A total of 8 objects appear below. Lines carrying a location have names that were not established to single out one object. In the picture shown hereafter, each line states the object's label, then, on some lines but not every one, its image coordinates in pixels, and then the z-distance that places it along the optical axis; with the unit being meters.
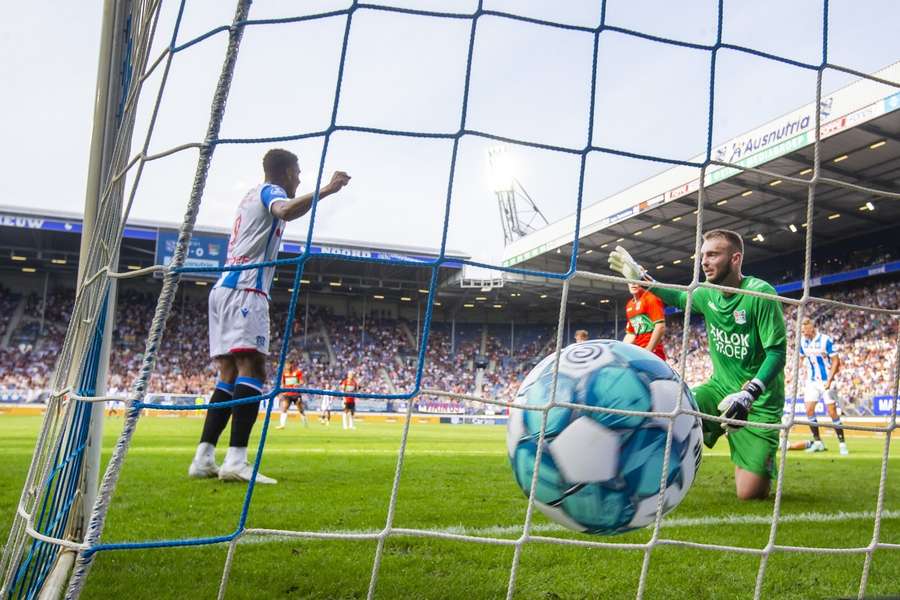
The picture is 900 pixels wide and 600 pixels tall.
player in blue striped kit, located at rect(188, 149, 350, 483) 3.70
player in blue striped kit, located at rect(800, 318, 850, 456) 8.63
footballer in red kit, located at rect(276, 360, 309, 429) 12.74
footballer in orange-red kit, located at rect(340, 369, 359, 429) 13.15
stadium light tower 39.62
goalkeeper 3.72
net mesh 1.48
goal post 2.06
